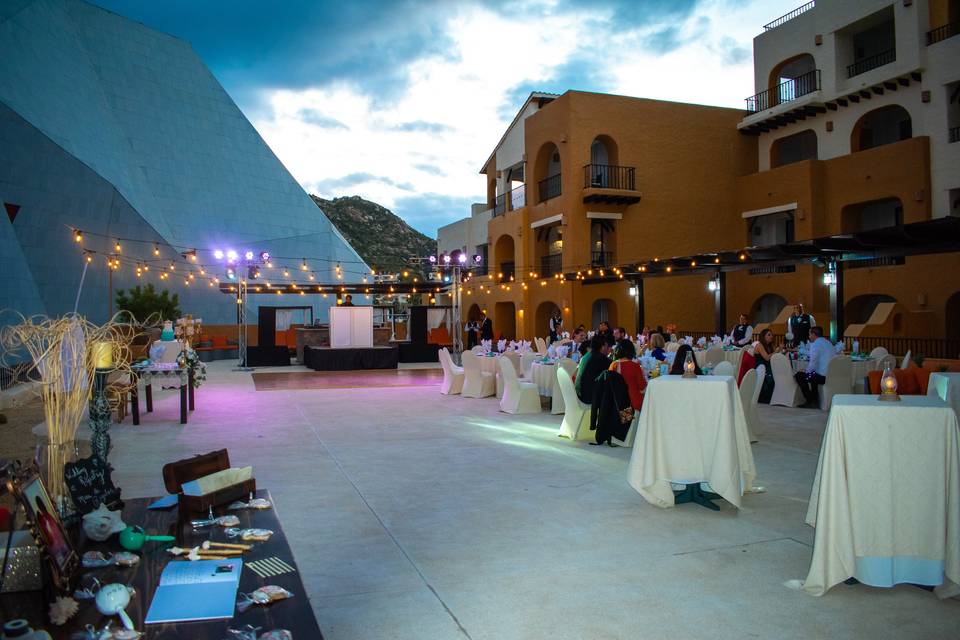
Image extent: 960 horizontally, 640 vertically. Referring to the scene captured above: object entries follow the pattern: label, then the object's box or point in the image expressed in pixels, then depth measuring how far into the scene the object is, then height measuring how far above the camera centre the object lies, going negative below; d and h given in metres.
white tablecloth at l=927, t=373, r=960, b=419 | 4.22 -0.46
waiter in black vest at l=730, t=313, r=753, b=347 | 13.39 -0.30
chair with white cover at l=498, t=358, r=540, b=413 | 9.51 -1.04
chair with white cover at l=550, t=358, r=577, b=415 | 8.88 -1.05
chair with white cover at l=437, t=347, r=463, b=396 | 12.05 -0.96
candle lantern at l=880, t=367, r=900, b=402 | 3.27 -0.35
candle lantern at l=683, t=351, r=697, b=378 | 4.84 -0.35
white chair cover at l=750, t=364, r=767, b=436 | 7.33 -1.11
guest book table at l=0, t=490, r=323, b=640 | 1.68 -0.77
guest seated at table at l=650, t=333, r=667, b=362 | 11.76 -0.39
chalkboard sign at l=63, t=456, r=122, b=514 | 2.67 -0.63
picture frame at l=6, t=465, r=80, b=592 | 1.90 -0.59
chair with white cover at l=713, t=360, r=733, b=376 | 7.52 -0.57
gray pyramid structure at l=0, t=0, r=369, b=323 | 15.39 +5.58
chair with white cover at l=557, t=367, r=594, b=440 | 7.21 -1.00
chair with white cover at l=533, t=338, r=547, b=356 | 17.12 -0.59
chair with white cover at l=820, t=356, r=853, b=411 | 9.46 -0.88
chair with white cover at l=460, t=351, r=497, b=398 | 11.54 -0.98
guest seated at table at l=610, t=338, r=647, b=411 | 6.38 -0.48
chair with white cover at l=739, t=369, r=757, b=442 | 6.96 -0.80
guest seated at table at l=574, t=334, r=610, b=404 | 7.06 -0.50
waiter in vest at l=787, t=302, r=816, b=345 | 12.54 -0.14
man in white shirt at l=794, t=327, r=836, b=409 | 9.67 -0.68
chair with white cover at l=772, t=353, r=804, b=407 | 9.96 -0.99
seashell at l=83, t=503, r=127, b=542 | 2.35 -0.70
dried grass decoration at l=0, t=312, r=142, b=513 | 2.79 -0.24
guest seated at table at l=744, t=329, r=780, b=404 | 9.93 -0.56
